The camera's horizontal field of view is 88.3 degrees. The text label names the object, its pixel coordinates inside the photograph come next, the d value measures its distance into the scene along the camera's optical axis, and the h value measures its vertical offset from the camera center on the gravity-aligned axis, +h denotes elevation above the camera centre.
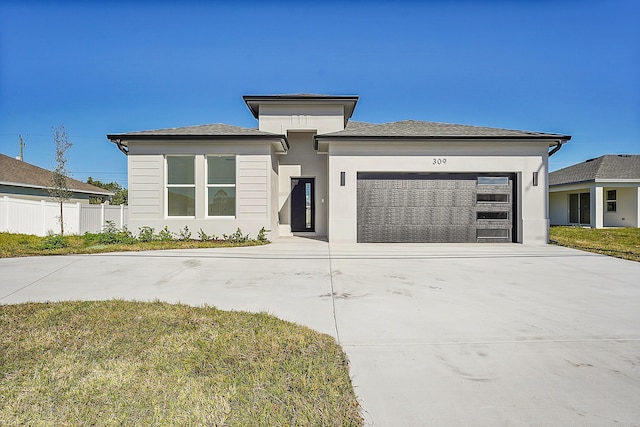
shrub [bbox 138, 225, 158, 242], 11.18 -0.79
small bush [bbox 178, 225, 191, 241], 11.44 -0.77
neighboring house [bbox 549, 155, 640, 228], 18.00 +1.31
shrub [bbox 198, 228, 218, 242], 11.38 -0.84
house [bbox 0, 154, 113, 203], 17.42 +1.61
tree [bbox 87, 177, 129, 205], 39.69 +3.60
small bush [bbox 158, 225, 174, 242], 11.22 -0.80
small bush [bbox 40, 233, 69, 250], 9.09 -0.89
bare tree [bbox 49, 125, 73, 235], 15.04 +2.04
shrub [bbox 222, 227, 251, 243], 11.21 -0.86
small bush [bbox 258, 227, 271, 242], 11.36 -0.78
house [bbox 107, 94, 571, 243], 11.50 +1.00
